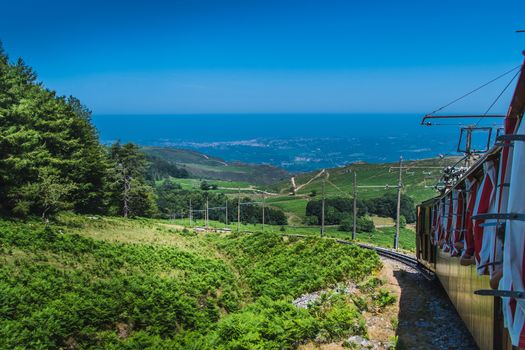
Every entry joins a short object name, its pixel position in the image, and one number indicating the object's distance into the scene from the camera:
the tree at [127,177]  64.19
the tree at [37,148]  32.66
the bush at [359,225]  74.29
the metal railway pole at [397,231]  37.62
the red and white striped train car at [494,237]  4.17
